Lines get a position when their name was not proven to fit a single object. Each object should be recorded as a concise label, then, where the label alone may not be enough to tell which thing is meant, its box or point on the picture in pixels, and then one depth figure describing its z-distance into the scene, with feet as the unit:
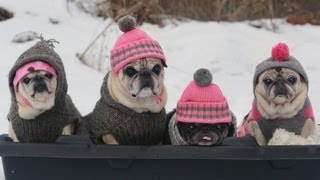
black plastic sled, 10.71
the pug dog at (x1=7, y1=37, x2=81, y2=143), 11.23
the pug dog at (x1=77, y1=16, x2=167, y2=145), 11.23
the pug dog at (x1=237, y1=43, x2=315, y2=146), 11.39
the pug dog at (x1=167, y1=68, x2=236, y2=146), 11.02
